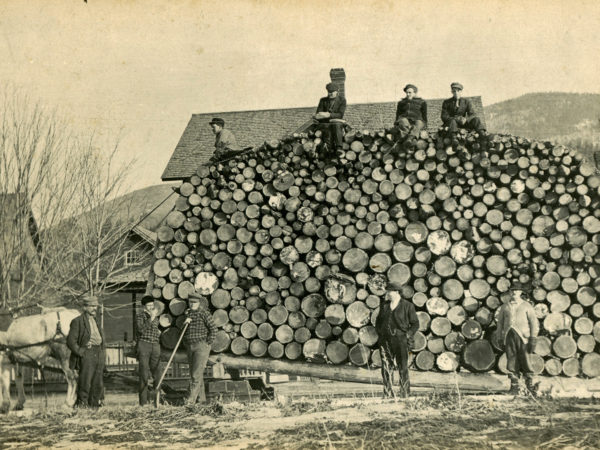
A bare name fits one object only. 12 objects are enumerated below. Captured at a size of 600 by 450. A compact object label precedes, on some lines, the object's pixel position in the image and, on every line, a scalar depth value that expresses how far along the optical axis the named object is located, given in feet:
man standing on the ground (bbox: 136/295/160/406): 30.73
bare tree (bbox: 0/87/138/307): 38.17
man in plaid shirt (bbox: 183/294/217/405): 29.66
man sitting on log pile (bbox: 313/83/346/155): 32.04
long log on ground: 29.60
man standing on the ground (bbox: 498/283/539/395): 28.48
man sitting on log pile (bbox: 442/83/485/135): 32.17
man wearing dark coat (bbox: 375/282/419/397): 28.81
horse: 30.66
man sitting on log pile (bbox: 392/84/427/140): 31.58
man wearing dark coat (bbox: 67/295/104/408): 29.84
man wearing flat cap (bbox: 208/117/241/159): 33.68
